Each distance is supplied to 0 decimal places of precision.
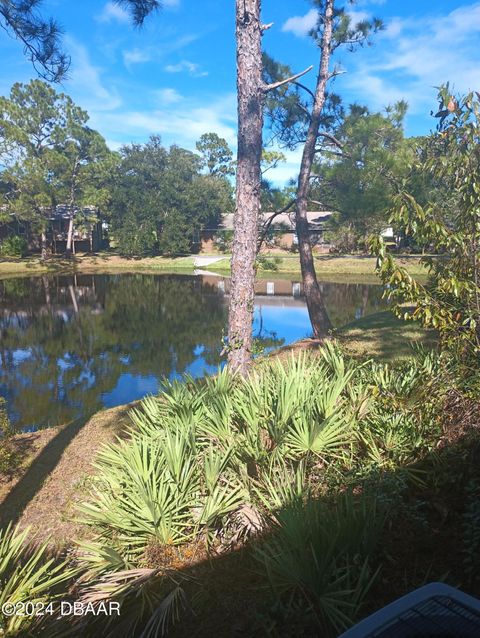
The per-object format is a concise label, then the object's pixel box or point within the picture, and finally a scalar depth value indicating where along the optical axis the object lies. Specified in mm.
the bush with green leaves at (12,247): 45562
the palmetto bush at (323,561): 2765
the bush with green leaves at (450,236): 4805
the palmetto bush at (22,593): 3014
